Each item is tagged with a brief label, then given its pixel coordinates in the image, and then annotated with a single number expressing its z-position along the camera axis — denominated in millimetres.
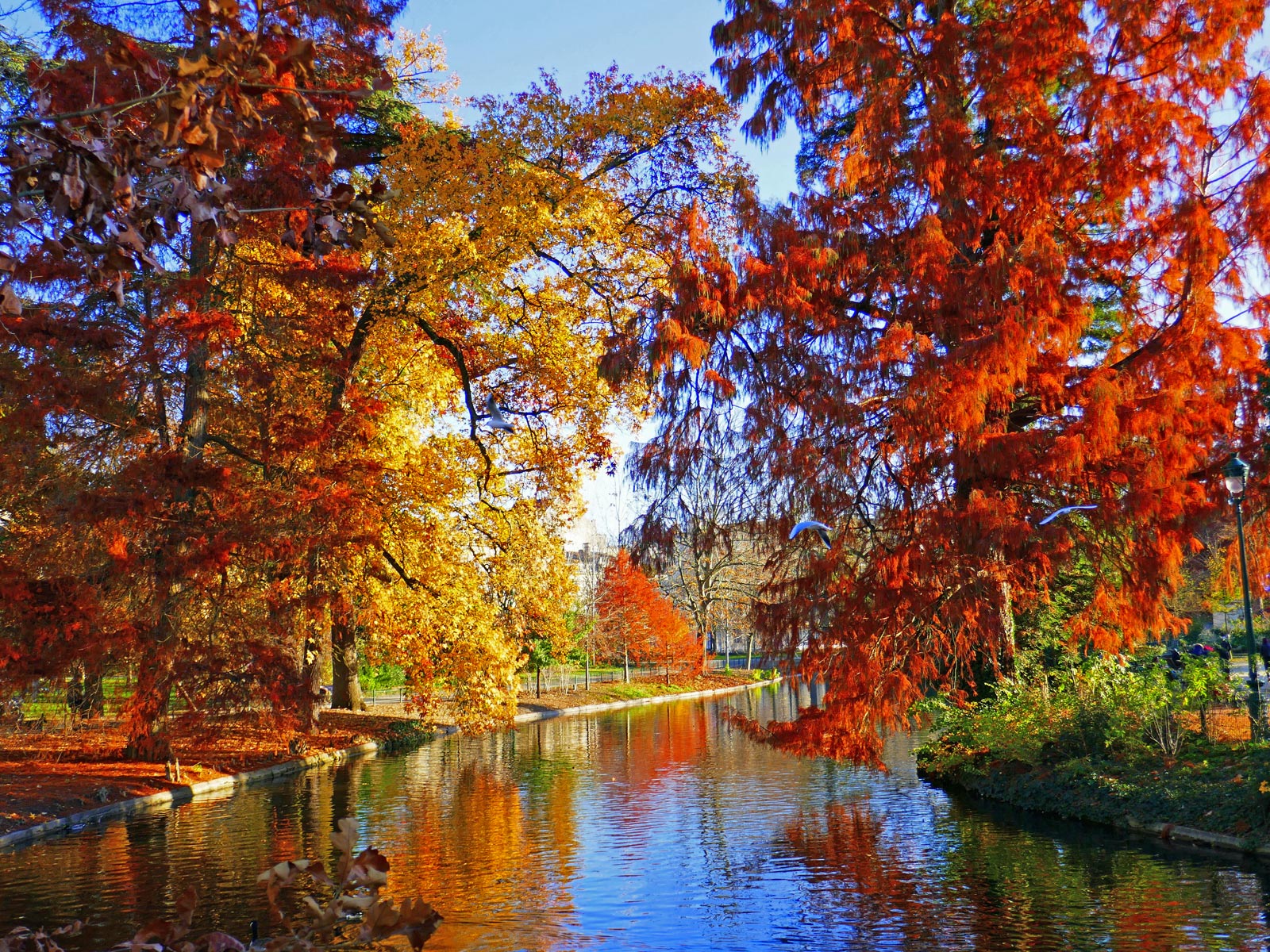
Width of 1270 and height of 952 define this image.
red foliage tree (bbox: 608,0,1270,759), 13016
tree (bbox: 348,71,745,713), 18516
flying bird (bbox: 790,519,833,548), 12898
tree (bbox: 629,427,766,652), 14094
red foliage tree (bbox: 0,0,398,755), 16078
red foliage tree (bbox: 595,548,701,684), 49031
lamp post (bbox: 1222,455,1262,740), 12914
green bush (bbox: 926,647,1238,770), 14359
